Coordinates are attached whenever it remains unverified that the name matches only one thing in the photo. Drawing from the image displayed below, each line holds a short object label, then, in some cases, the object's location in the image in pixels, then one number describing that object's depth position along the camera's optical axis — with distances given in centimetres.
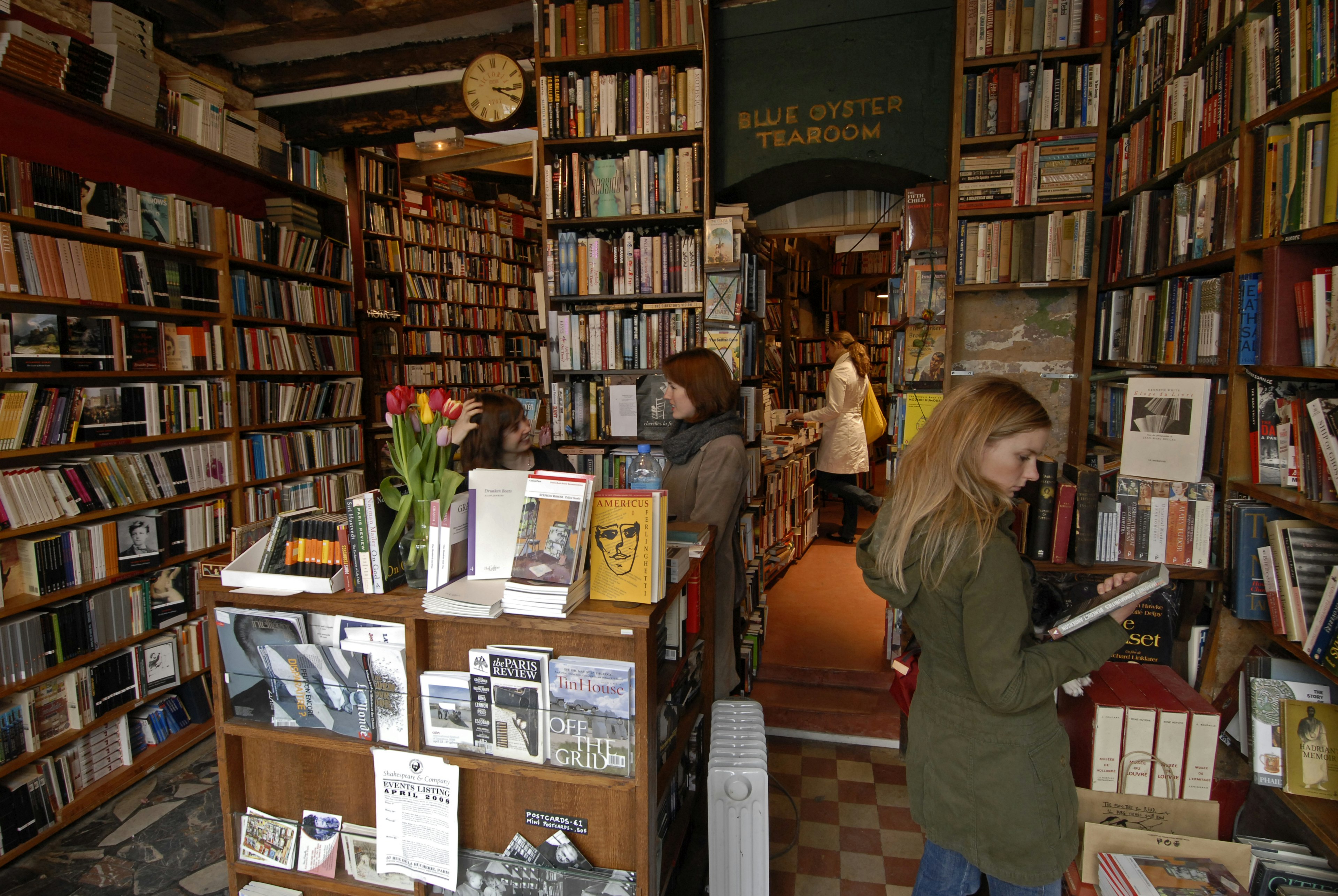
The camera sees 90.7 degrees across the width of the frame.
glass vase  155
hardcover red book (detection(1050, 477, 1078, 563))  228
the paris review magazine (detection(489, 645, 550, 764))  144
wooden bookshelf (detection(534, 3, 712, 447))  310
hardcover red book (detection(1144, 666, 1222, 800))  179
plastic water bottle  176
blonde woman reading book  125
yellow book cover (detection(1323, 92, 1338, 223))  148
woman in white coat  498
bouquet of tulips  155
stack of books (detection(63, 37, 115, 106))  259
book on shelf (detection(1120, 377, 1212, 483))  201
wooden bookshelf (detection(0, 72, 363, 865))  247
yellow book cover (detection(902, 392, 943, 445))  295
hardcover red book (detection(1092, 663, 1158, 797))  183
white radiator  160
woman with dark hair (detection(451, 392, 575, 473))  248
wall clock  346
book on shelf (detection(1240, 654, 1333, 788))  169
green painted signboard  299
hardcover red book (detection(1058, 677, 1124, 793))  185
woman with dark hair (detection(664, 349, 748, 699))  240
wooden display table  141
